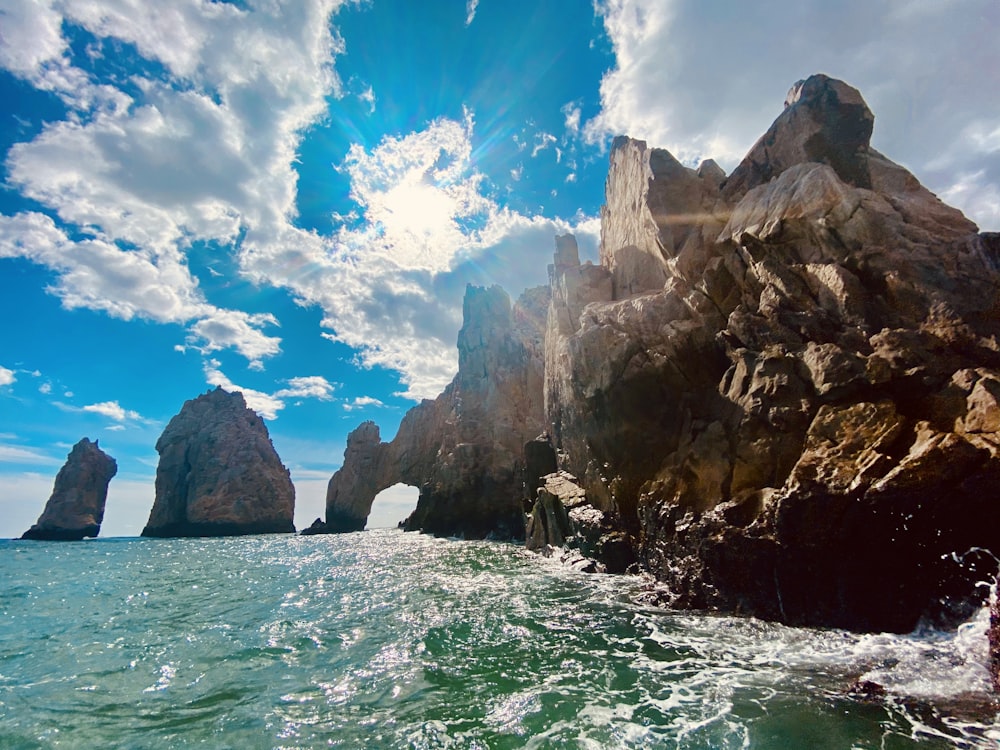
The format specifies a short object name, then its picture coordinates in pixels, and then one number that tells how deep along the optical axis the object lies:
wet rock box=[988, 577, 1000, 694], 9.05
